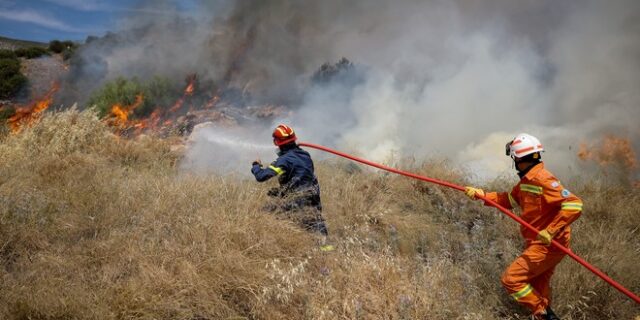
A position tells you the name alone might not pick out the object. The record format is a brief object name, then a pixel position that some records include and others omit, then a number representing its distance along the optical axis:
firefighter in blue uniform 3.84
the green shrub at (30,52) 17.10
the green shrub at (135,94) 12.52
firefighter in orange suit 3.06
